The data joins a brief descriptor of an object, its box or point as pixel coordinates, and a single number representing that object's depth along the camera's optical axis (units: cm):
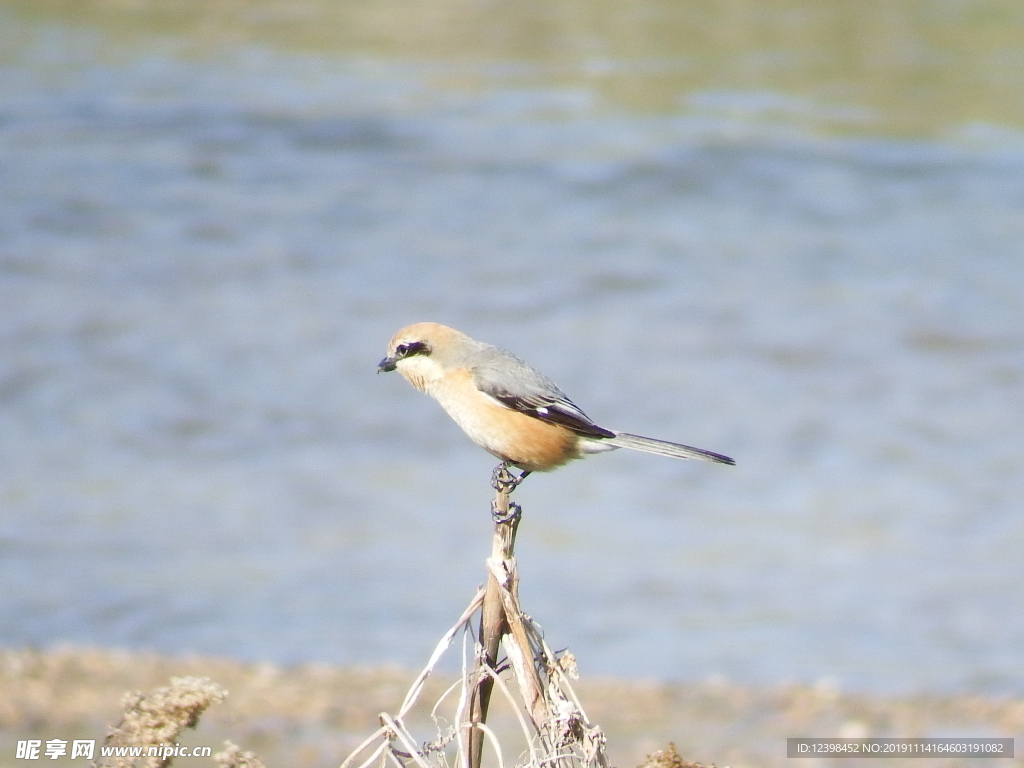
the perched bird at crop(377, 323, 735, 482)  905
